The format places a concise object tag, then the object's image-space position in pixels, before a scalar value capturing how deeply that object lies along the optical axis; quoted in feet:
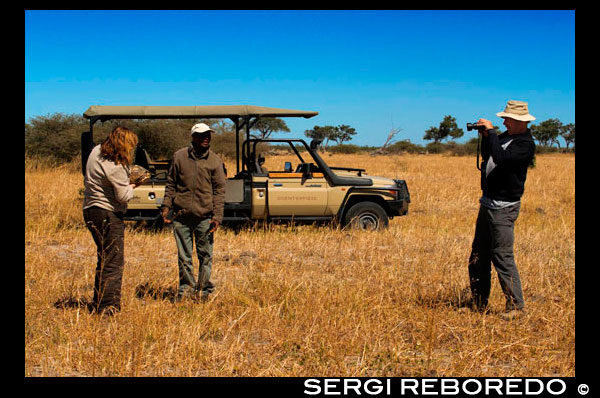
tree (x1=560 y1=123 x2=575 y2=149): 306.55
